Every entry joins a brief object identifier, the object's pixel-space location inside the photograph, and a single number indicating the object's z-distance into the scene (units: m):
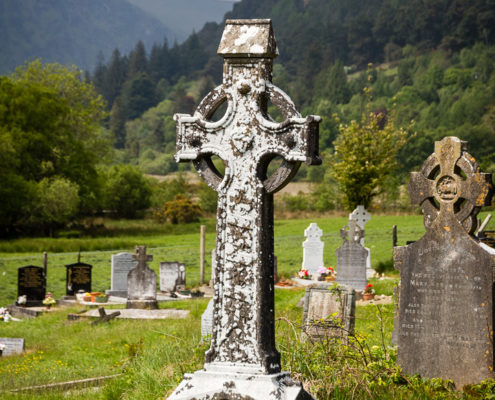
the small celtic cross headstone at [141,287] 19.30
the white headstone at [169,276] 23.98
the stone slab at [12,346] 13.41
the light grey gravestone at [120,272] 23.45
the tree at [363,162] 30.39
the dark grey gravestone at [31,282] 22.41
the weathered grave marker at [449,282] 8.59
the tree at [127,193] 64.00
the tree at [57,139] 50.47
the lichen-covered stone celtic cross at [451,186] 9.02
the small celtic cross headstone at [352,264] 19.81
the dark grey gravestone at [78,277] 23.70
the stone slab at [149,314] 17.48
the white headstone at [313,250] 26.47
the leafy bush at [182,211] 58.16
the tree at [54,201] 46.66
